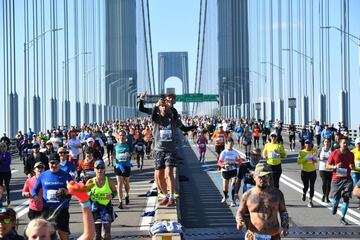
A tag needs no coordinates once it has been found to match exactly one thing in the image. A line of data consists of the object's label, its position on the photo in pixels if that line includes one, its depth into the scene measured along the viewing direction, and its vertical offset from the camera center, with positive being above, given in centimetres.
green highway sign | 13562 +206
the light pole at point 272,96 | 7400 +121
